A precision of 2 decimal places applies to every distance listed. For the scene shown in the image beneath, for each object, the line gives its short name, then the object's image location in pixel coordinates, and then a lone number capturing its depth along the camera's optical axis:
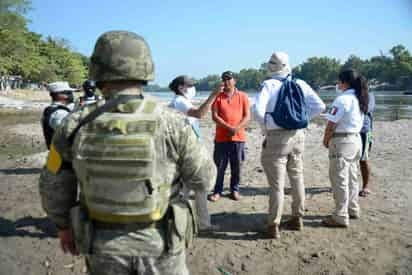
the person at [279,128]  3.84
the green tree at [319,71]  129.25
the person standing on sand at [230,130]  5.39
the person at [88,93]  6.30
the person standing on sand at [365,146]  5.39
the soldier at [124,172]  1.73
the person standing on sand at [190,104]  4.04
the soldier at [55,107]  4.59
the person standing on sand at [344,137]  4.27
